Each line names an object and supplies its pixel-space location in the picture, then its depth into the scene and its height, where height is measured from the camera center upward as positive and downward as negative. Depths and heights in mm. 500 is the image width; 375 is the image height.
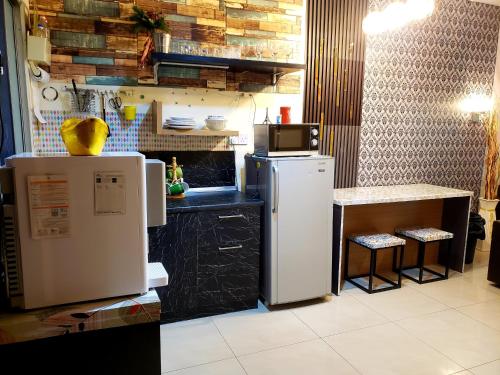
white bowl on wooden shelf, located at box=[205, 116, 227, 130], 3259 +55
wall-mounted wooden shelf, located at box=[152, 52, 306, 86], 2943 +536
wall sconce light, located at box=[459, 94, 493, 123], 4594 +323
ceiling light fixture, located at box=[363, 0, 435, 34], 3070 +972
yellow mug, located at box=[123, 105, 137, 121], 3121 +137
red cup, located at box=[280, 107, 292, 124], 3448 +142
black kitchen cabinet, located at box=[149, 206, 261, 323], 2875 -1010
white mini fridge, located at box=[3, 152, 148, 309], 1284 -347
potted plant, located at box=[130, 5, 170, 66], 2961 +799
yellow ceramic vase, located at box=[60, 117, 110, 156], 1359 -29
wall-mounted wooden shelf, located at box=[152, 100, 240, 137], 3055 -14
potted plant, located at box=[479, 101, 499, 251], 4758 -511
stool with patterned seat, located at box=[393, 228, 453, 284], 3740 -1170
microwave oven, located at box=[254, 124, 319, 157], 3131 -79
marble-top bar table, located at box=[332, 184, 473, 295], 3523 -889
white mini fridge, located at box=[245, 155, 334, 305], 3064 -771
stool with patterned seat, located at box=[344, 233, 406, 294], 3471 -1112
